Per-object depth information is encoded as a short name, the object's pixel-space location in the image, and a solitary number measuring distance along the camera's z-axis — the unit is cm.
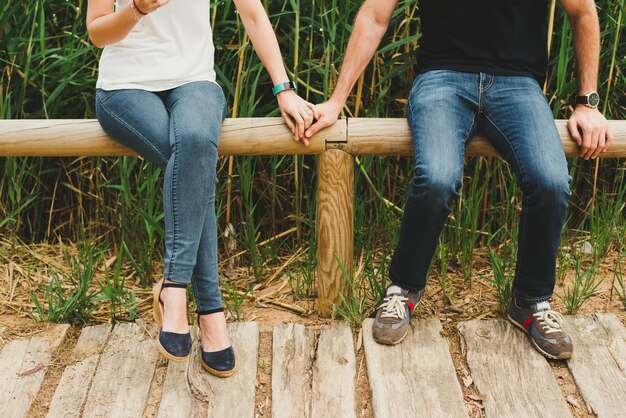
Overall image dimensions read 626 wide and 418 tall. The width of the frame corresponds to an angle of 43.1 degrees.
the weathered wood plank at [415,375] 199
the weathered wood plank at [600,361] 202
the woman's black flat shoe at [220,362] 212
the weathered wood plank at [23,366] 204
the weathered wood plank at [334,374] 200
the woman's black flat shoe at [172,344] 204
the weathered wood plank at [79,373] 202
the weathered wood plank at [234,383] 201
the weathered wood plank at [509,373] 200
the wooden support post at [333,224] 229
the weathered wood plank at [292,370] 201
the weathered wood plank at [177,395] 200
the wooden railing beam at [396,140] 225
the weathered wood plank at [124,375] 202
